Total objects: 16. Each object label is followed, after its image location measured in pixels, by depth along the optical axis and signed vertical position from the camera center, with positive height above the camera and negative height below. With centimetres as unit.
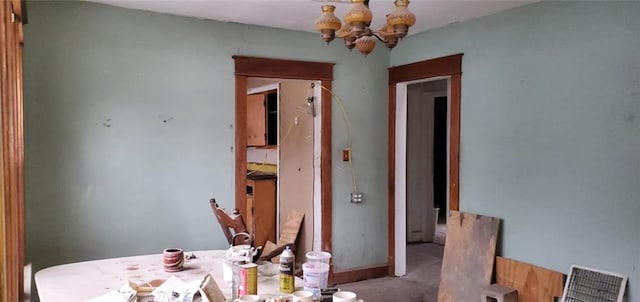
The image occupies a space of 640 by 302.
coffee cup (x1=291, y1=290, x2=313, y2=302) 172 -60
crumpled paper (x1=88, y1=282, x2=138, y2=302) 186 -65
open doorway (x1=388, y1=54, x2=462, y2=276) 442 -15
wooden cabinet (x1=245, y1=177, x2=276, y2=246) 526 -82
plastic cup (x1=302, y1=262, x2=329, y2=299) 194 -59
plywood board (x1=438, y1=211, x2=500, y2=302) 362 -98
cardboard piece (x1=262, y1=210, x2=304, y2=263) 489 -100
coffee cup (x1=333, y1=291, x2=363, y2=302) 168 -60
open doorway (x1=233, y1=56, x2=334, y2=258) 403 +15
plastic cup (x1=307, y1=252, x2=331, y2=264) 203 -54
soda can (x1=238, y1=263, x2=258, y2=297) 190 -60
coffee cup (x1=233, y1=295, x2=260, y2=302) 177 -62
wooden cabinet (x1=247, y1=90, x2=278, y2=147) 561 +24
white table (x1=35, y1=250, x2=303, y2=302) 210 -71
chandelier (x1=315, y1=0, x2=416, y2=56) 218 +55
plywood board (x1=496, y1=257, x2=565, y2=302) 320 -105
